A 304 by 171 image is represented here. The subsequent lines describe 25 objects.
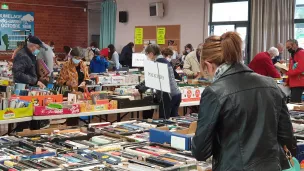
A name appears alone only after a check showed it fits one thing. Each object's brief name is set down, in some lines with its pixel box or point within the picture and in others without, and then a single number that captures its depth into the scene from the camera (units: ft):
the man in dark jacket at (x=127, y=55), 43.29
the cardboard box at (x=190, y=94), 21.56
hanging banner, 47.91
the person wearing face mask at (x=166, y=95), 19.15
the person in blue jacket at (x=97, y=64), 31.84
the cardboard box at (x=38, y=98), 17.01
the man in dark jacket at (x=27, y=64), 19.98
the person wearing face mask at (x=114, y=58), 39.00
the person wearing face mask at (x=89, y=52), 37.88
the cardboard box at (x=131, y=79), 29.86
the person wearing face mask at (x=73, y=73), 21.40
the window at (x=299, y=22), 36.14
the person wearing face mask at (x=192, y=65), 28.19
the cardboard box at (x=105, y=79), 28.55
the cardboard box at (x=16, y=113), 15.66
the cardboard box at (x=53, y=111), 16.49
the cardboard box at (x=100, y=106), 17.85
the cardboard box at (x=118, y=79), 29.19
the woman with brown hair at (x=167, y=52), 24.06
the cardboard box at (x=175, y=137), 10.71
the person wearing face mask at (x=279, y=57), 31.30
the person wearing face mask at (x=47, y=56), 29.05
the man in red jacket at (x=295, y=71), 26.17
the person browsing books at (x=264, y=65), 27.09
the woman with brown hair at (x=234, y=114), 6.98
